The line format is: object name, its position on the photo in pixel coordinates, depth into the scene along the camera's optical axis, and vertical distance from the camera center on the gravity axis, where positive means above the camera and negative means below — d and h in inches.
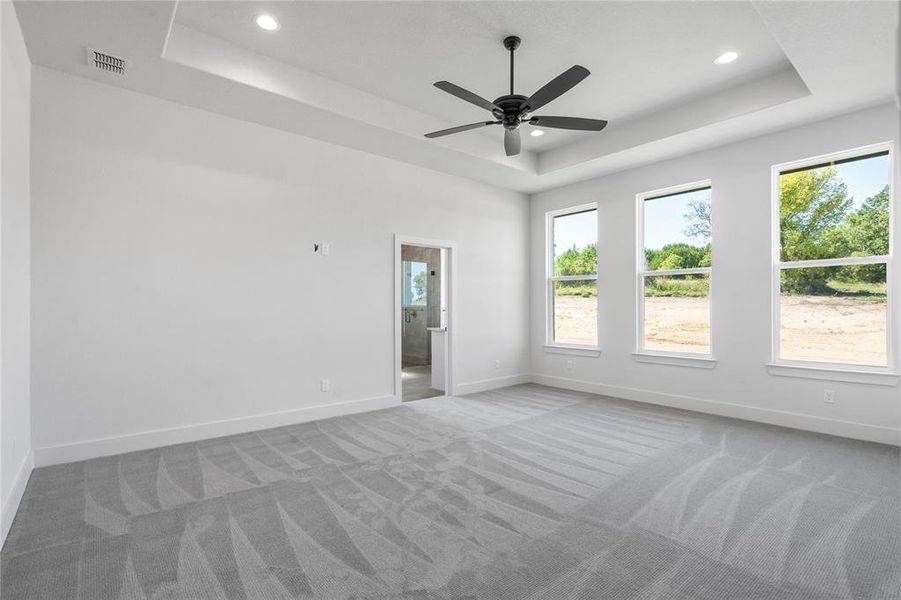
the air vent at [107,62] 120.8 +66.2
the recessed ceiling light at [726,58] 137.3 +76.4
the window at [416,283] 363.6 +10.6
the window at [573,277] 242.1 +11.1
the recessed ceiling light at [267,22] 121.0 +76.9
